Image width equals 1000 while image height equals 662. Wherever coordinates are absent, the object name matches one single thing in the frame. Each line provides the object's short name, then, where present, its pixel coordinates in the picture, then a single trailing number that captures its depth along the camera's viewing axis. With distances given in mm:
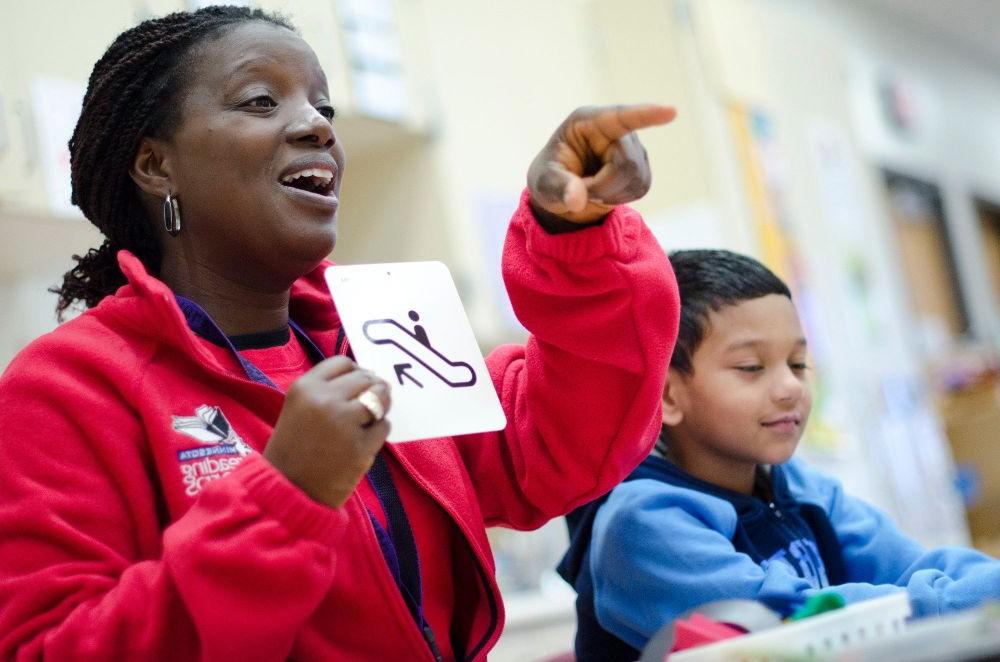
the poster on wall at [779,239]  5072
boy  2305
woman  1954
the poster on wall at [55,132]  2912
